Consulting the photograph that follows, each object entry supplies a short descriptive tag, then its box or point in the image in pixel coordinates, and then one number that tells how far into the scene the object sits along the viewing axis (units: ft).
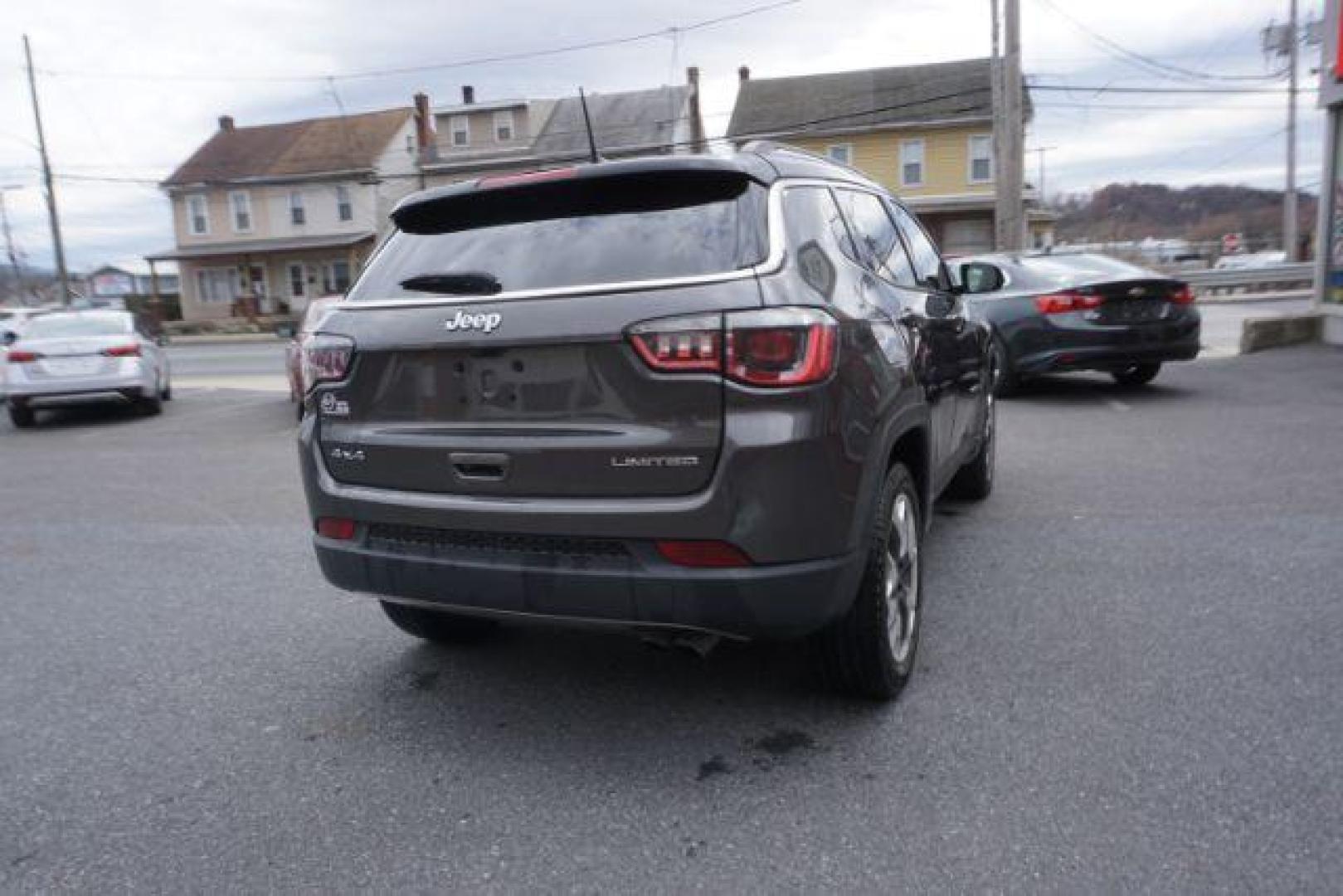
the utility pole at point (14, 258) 182.66
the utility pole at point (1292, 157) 114.32
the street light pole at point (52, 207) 123.65
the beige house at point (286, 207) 139.85
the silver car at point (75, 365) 40.16
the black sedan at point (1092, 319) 31.58
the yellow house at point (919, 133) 116.37
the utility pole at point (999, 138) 64.54
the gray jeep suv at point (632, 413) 9.06
